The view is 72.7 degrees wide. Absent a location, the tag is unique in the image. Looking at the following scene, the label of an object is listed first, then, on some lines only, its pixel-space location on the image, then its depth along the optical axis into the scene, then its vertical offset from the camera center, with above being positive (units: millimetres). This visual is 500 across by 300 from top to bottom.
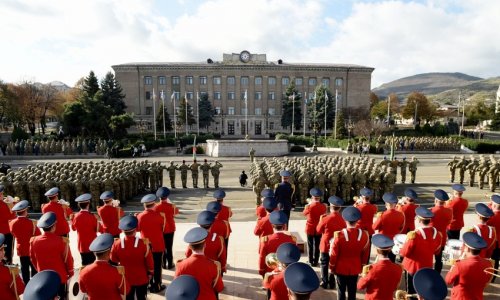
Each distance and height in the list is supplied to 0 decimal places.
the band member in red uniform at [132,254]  5359 -2023
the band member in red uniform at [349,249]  5555 -2024
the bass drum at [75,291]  4844 -2421
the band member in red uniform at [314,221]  7727 -2194
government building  73438 +9011
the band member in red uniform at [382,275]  4461 -1973
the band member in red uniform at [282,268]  4023 -1737
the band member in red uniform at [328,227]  6480 -1939
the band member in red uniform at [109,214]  7648 -1991
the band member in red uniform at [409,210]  7973 -1983
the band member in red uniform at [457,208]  8242 -2009
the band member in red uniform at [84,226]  6930 -2049
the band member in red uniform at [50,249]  5406 -1960
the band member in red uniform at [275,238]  5367 -1783
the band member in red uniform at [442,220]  7339 -2045
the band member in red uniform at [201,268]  4195 -1791
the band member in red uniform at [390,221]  6977 -1967
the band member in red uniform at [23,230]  6719 -2051
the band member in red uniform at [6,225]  8031 -2336
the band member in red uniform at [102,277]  4316 -1931
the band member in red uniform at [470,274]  4535 -2005
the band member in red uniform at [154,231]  6797 -2116
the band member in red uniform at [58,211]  7832 -1974
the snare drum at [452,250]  7106 -2636
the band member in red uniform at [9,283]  4328 -2009
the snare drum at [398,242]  6827 -2348
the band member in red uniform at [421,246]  5645 -2016
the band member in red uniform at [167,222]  7891 -2226
